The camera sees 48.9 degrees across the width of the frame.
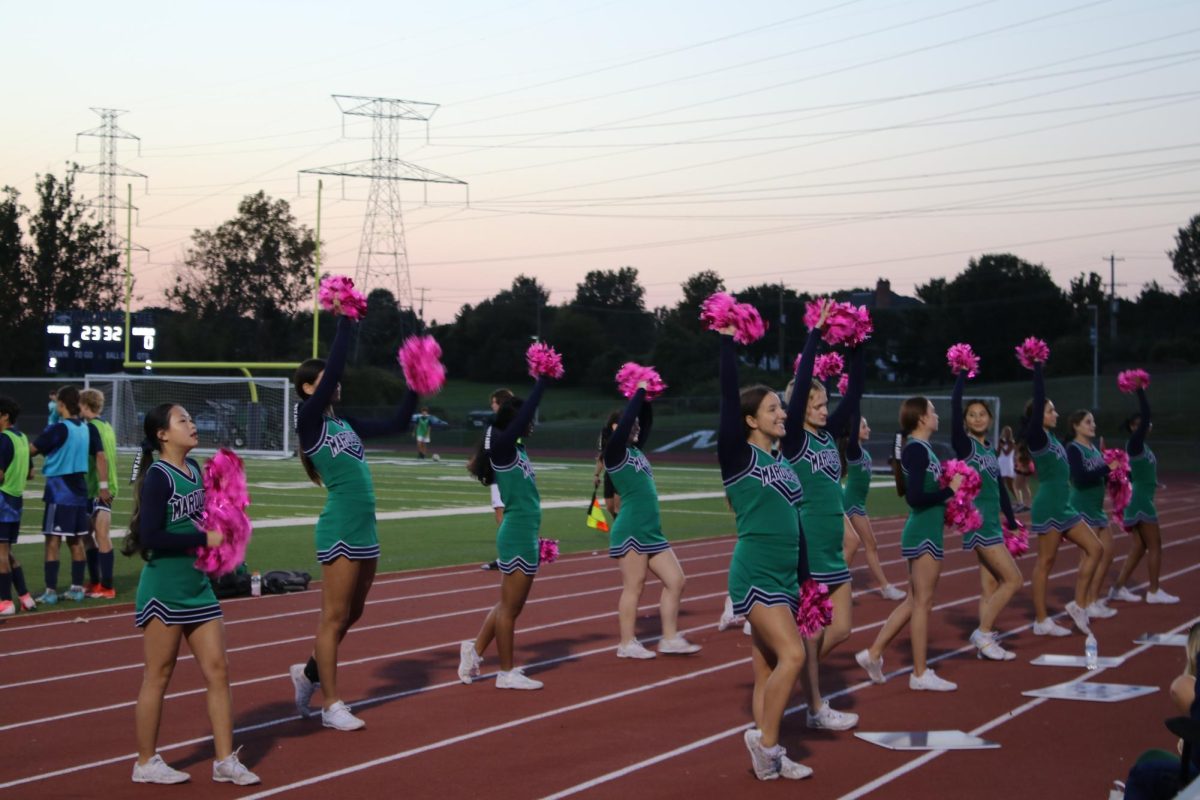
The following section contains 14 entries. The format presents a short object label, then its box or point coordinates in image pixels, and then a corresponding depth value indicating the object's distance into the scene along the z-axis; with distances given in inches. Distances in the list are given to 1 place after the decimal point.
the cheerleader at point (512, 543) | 315.3
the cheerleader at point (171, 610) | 226.5
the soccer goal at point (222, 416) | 1620.3
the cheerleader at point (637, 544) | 361.4
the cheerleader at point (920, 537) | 319.6
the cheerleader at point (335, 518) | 270.4
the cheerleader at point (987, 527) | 348.2
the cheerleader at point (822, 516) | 275.0
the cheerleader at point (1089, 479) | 418.9
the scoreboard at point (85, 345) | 1513.3
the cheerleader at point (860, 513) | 487.8
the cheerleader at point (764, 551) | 225.3
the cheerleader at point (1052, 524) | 406.0
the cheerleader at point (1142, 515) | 468.8
